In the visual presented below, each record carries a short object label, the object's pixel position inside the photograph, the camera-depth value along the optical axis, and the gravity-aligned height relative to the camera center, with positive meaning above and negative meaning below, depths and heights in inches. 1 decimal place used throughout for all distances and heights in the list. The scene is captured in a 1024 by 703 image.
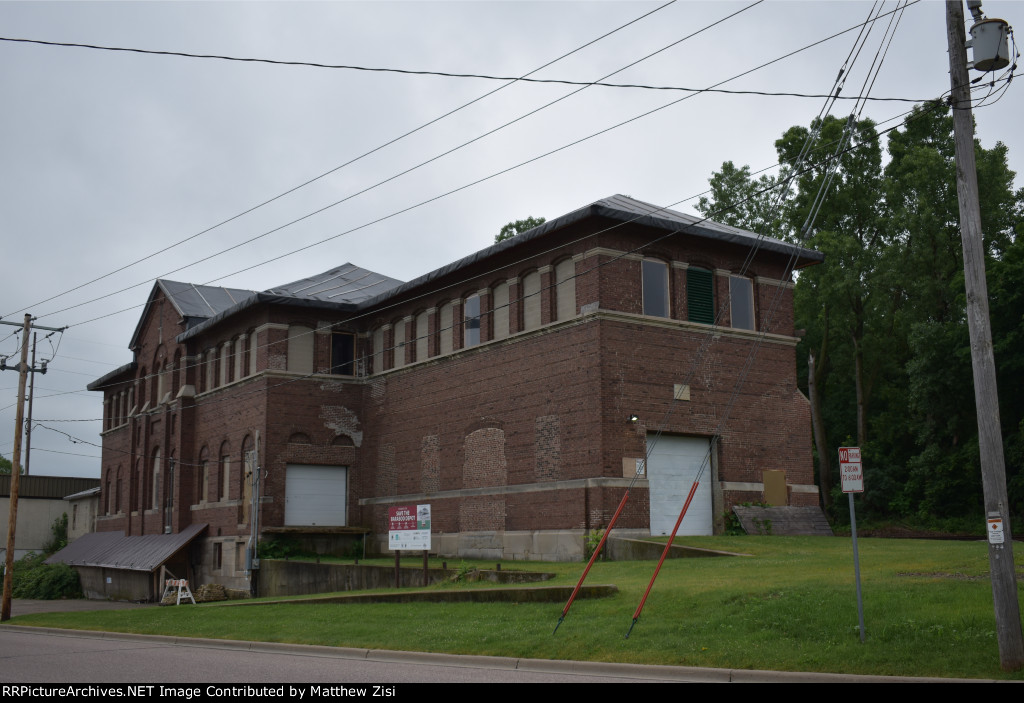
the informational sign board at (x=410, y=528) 999.0 -6.2
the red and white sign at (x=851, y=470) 558.3 +22.3
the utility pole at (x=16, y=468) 1146.7 +69.6
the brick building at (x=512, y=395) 1185.4 +159.7
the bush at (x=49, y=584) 2016.5 -105.6
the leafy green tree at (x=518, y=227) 2187.5 +600.2
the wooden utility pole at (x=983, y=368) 475.2 +65.9
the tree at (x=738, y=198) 2260.1 +675.0
